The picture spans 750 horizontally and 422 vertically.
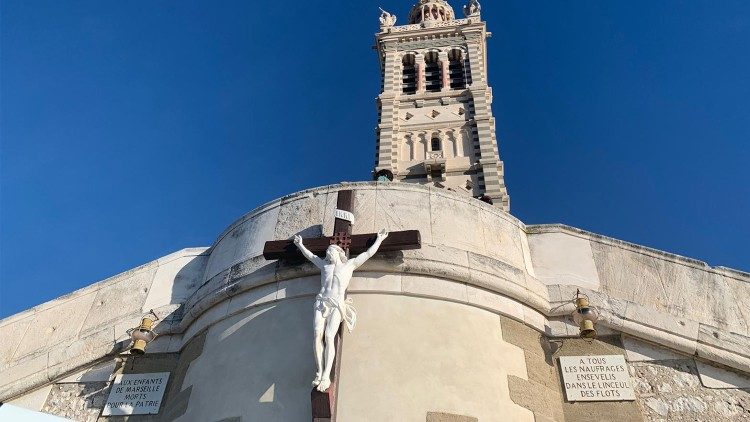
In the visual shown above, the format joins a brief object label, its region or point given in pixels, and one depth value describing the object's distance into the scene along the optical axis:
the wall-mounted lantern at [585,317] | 8.17
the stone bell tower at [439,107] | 24.64
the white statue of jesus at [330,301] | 7.05
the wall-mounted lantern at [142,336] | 8.74
